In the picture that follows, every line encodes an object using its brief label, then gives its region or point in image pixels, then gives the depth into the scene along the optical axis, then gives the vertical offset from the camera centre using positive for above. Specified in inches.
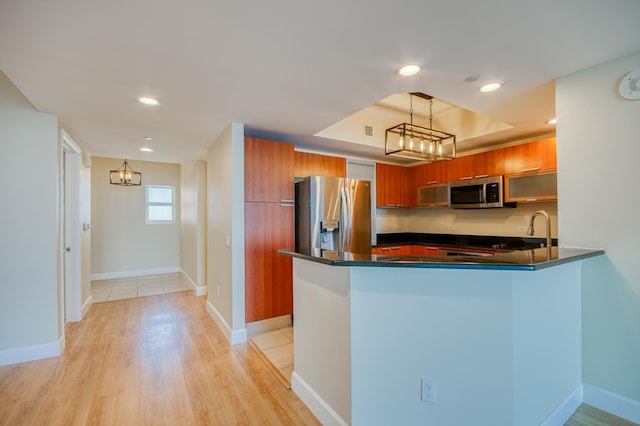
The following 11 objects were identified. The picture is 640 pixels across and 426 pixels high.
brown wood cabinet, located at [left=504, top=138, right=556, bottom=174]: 133.2 +27.2
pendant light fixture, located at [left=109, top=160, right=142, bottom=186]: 215.7 +31.1
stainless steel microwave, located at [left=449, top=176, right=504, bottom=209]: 150.3 +10.7
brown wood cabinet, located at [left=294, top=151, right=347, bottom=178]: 156.4 +28.1
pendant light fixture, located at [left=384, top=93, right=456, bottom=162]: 113.6 +27.7
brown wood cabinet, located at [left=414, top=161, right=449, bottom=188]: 181.9 +26.1
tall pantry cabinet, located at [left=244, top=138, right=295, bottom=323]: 128.9 -6.1
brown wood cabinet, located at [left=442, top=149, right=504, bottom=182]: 152.7 +26.8
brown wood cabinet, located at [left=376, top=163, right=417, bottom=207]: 193.3 +18.6
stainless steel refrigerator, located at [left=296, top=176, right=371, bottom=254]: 136.4 -0.4
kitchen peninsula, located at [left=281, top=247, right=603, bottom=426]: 57.1 -27.4
